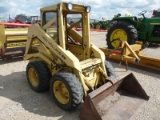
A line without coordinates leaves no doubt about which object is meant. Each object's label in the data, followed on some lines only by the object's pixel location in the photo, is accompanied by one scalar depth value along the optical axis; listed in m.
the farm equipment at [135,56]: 3.55
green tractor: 4.95
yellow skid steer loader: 2.30
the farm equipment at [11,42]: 4.31
